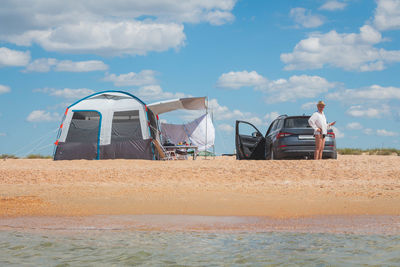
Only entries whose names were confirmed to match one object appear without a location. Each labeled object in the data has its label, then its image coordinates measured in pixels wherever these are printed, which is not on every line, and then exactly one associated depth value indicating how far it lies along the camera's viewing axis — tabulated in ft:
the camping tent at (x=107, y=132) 65.67
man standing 45.65
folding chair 66.39
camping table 67.31
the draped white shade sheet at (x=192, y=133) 86.94
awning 68.44
